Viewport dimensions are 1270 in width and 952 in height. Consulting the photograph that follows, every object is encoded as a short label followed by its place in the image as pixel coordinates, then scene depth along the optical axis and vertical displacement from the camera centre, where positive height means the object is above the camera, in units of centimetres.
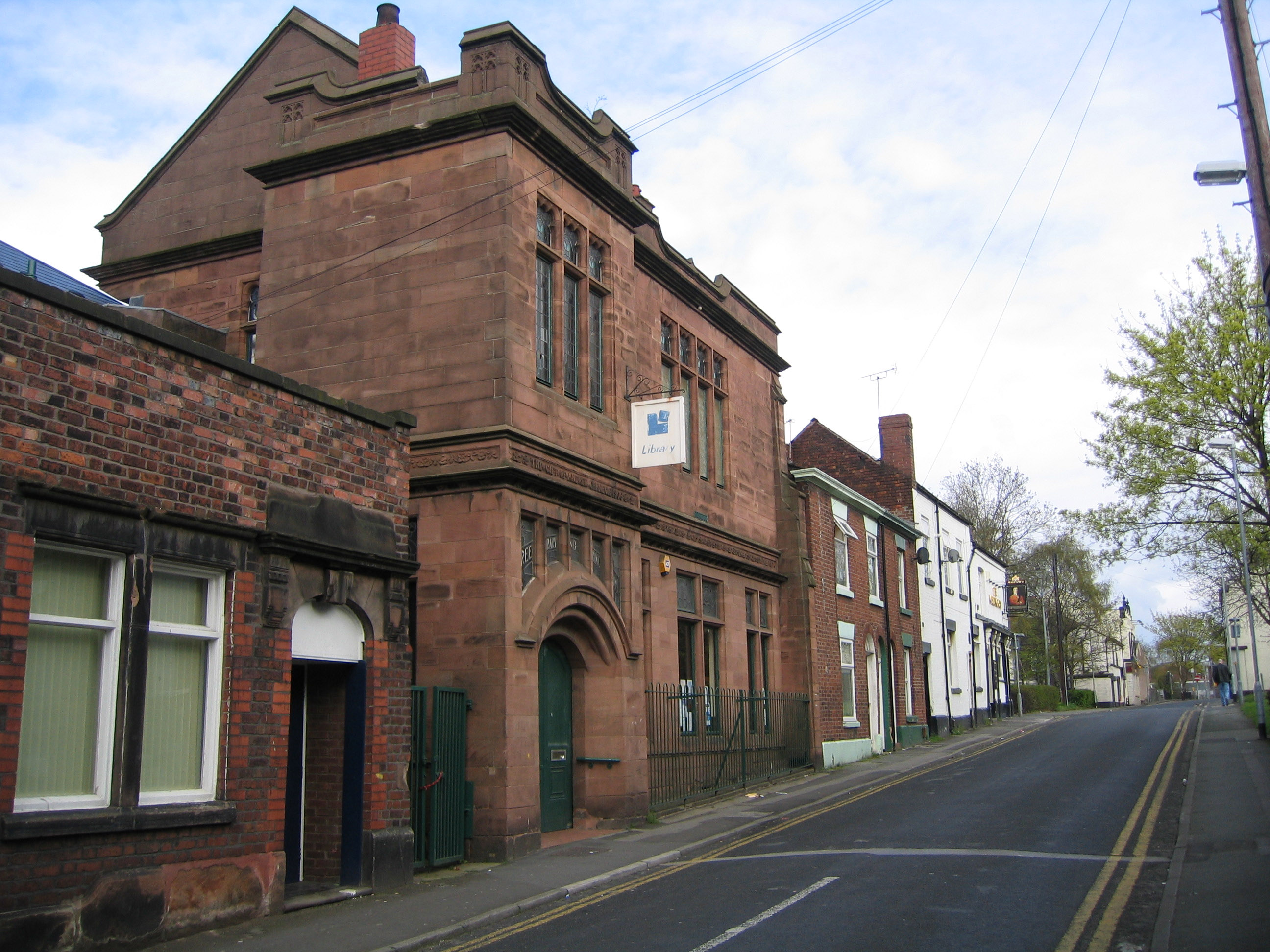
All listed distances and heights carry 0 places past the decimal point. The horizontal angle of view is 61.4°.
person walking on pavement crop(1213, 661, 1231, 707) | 5672 -121
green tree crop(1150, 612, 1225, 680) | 5250 +99
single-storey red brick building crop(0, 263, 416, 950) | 809 +35
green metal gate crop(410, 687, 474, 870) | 1262 -128
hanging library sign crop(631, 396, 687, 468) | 1630 +357
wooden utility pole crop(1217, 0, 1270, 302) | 1031 +552
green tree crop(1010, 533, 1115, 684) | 6925 +406
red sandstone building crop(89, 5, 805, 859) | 1413 +481
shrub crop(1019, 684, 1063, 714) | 5806 -206
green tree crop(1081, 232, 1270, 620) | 2580 +590
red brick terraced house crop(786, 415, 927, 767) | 2583 +180
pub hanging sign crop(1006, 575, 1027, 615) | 5256 +319
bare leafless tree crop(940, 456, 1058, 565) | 6128 +852
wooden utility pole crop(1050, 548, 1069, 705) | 6562 +82
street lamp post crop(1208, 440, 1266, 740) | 2605 +215
